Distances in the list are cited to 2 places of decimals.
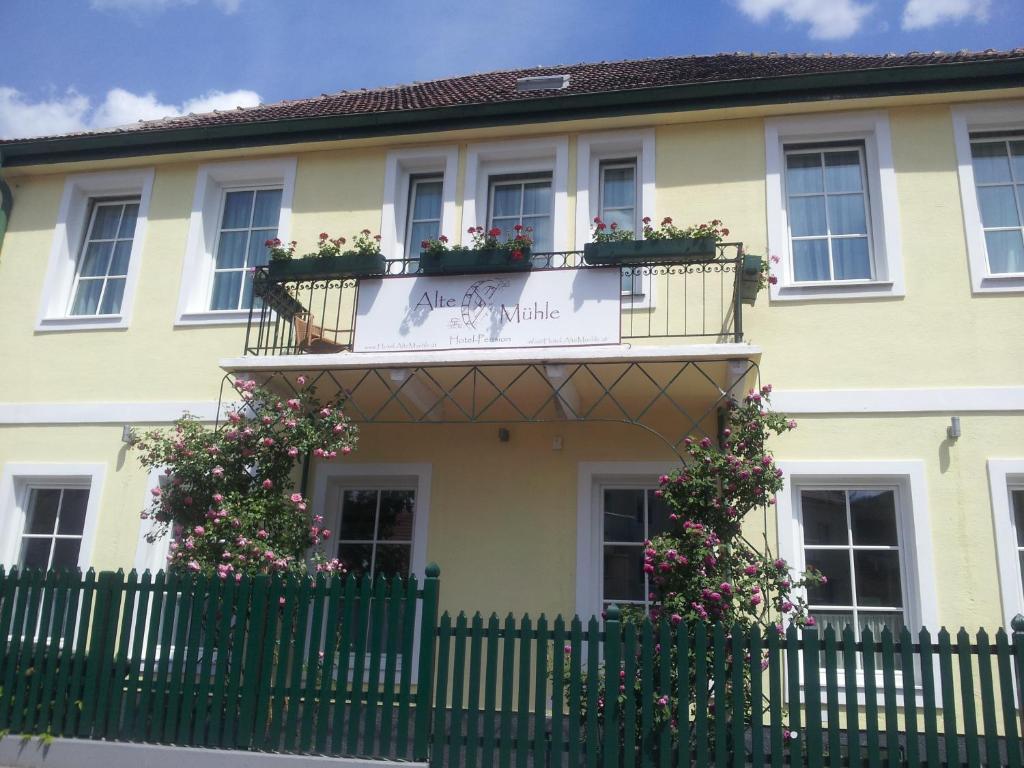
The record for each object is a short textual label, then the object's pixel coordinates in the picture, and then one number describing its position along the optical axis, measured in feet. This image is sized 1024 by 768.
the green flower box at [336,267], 26.21
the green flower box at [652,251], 24.50
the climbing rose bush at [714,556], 20.20
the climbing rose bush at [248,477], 24.07
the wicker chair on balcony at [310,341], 27.17
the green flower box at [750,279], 23.87
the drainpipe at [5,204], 33.63
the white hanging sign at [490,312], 24.58
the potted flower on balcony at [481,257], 25.27
